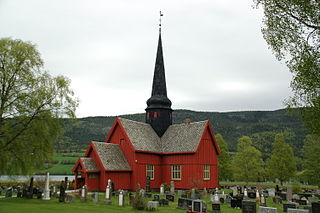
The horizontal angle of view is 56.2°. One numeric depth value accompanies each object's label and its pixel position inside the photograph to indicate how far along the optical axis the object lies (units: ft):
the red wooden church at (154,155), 89.25
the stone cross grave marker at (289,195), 75.77
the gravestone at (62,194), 61.72
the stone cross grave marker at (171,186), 90.82
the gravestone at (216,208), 55.01
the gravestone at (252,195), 81.34
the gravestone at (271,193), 90.74
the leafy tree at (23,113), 61.00
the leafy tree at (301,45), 45.62
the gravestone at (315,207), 51.22
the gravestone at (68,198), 61.44
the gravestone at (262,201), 64.71
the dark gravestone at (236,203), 62.08
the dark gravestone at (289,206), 54.31
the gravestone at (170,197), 72.25
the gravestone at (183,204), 57.65
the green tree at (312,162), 116.77
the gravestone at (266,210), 42.10
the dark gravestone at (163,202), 63.26
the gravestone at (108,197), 61.67
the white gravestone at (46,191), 67.22
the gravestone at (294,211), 41.95
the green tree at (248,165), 145.04
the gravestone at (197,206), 51.72
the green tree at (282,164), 135.44
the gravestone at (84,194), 63.67
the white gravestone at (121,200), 59.11
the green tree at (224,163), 147.02
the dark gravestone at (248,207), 46.50
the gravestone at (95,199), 63.48
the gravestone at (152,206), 54.13
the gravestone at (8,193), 73.41
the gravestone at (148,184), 98.72
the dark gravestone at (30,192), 70.17
